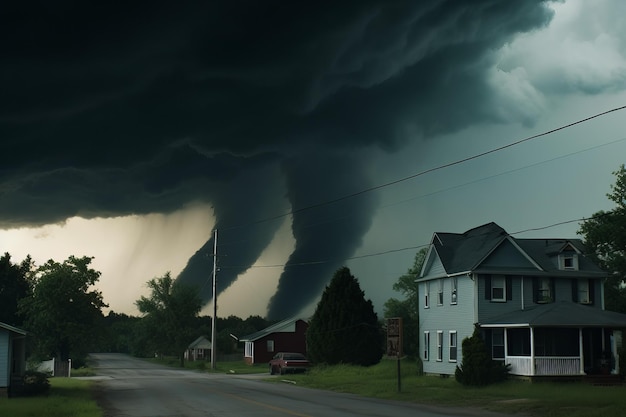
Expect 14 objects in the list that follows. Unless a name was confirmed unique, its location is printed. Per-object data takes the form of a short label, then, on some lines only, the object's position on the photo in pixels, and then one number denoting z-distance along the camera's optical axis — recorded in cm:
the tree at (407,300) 10175
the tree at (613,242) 6662
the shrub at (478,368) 4291
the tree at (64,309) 8394
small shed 13325
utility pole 7780
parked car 6305
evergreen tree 6069
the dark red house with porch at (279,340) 9881
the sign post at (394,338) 4047
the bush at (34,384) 3828
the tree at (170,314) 11831
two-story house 4406
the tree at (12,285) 9656
